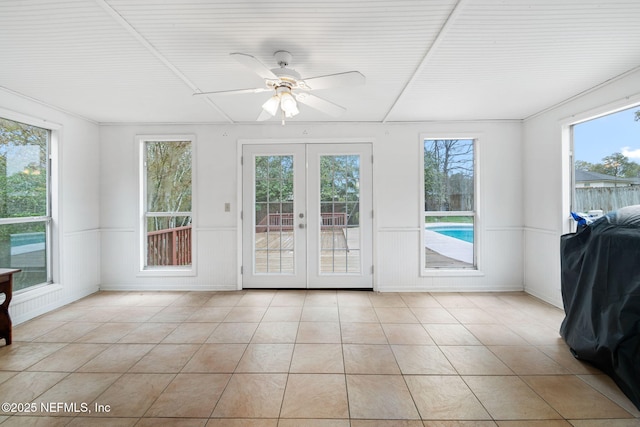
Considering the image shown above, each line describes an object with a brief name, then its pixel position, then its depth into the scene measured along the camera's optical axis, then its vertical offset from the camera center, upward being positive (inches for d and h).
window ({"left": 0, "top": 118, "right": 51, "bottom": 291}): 118.3 +5.3
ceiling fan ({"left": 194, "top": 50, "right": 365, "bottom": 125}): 78.4 +38.8
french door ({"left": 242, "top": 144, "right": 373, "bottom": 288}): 160.1 -1.3
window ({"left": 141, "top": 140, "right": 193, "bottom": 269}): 164.4 +11.4
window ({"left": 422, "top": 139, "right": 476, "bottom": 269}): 161.6 +14.5
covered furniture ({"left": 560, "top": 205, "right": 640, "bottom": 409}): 70.4 -24.2
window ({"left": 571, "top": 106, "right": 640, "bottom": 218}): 106.7 +19.6
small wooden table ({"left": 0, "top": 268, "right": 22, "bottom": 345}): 97.7 -31.9
